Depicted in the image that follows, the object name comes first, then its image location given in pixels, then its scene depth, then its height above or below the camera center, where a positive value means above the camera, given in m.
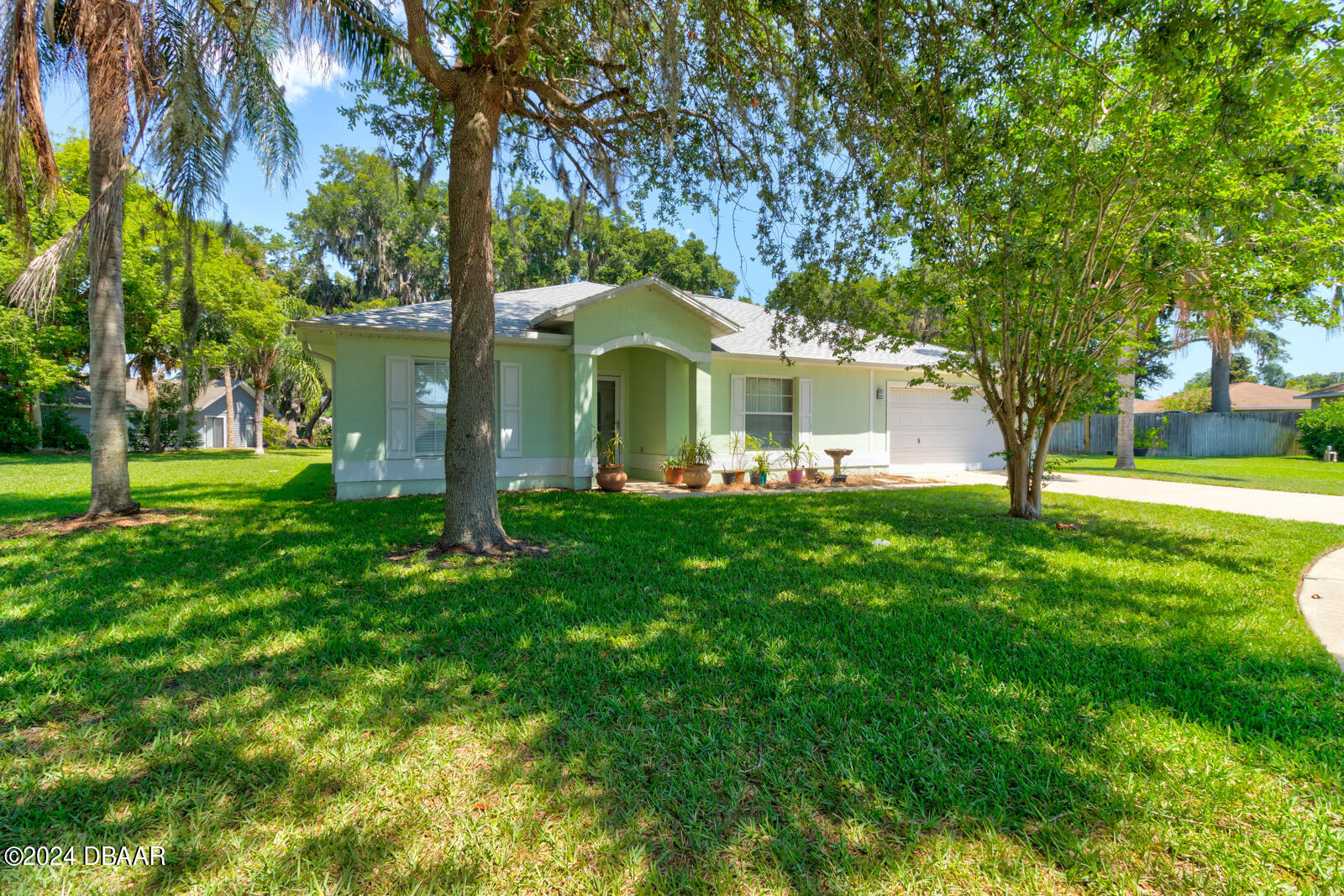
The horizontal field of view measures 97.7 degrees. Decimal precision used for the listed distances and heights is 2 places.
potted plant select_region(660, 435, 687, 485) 11.45 -0.52
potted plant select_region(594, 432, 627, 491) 10.47 -0.62
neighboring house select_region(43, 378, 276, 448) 26.86 +1.77
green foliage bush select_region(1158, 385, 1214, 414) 29.12 +1.97
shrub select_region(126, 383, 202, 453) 23.88 +0.70
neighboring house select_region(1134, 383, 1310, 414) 29.06 +2.13
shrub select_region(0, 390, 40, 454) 19.36 +0.52
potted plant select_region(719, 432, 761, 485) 12.43 -0.18
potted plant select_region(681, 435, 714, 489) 11.08 -0.43
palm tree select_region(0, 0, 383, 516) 5.69 +3.56
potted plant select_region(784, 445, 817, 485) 12.52 -0.40
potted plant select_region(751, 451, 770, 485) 12.15 -0.62
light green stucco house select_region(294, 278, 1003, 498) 9.67 +1.10
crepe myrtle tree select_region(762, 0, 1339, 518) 4.42 +2.65
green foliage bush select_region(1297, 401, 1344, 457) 19.83 +0.40
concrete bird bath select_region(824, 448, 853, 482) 12.56 -0.33
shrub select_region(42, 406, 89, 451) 21.39 +0.38
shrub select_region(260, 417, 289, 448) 28.81 +0.44
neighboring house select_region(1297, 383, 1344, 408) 23.82 +1.93
